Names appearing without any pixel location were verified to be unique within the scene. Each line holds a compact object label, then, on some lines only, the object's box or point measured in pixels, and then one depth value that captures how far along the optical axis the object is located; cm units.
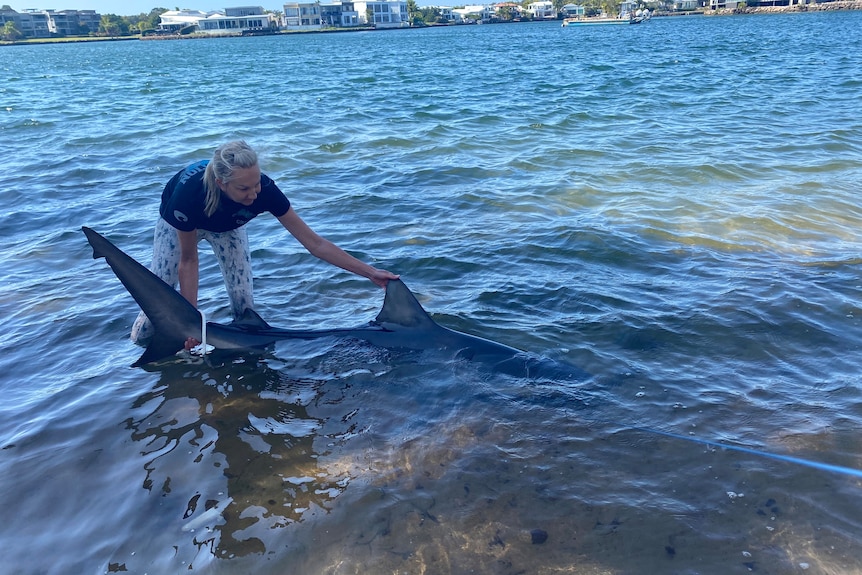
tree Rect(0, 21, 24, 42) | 13688
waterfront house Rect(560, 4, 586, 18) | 15731
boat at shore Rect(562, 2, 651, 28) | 11575
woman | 483
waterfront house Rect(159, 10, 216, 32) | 14588
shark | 524
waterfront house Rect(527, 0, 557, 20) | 16512
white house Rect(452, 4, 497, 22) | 17138
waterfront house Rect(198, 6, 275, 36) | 14221
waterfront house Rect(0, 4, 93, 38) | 15212
